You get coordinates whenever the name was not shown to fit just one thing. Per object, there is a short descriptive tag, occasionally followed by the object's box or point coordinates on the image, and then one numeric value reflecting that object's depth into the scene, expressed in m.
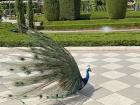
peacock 5.36
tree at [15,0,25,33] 15.20
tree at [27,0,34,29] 16.23
